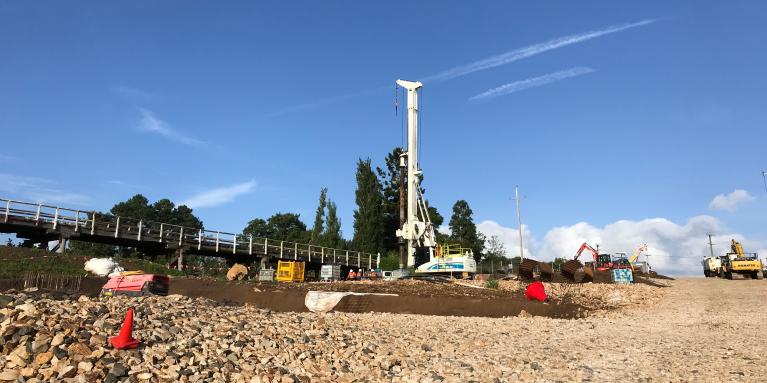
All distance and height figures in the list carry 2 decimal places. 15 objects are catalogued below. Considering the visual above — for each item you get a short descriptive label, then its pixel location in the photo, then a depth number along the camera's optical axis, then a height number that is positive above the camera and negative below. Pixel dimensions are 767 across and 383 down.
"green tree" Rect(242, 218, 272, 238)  92.69 +9.34
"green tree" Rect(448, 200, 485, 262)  72.69 +7.91
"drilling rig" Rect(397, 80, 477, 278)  33.53 +4.01
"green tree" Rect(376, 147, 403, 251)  66.31 +9.98
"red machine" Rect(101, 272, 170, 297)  16.31 -0.19
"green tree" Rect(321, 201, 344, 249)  56.22 +5.57
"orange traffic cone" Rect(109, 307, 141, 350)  7.38 -0.87
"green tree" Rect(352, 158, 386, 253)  58.59 +7.99
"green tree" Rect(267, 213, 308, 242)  91.31 +10.04
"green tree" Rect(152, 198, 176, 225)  94.69 +12.60
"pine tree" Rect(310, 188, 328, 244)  58.81 +7.20
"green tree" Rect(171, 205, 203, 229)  97.41 +12.02
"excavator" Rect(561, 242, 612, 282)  30.28 +0.69
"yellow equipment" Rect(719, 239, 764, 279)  40.59 +1.52
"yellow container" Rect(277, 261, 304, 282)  31.61 +0.54
